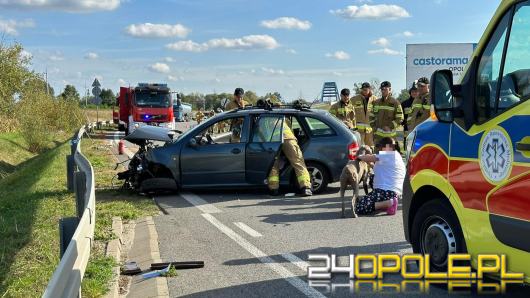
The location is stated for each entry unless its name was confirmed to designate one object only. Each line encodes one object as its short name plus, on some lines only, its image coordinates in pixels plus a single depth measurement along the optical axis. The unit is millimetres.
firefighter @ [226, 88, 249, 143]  13141
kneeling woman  8250
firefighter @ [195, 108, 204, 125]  38012
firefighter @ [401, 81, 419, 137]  11654
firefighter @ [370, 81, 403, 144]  11227
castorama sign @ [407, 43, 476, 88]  36094
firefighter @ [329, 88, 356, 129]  12480
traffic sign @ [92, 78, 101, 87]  35156
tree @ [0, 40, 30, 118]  33012
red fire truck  29406
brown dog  8344
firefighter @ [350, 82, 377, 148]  12055
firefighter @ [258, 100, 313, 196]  10031
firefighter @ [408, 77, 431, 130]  10633
